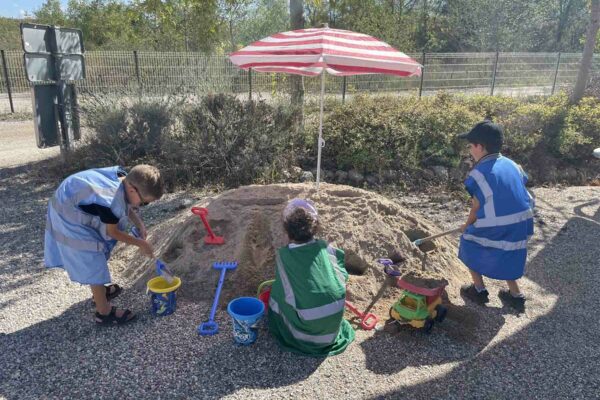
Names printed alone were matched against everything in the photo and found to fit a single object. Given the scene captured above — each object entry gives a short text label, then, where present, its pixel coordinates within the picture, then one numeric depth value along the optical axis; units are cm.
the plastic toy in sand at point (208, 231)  397
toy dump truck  323
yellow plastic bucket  341
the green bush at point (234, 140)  700
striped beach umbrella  388
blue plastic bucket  303
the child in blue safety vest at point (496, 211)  360
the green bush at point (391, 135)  757
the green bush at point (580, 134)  856
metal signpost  657
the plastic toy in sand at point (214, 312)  322
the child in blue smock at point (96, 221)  299
